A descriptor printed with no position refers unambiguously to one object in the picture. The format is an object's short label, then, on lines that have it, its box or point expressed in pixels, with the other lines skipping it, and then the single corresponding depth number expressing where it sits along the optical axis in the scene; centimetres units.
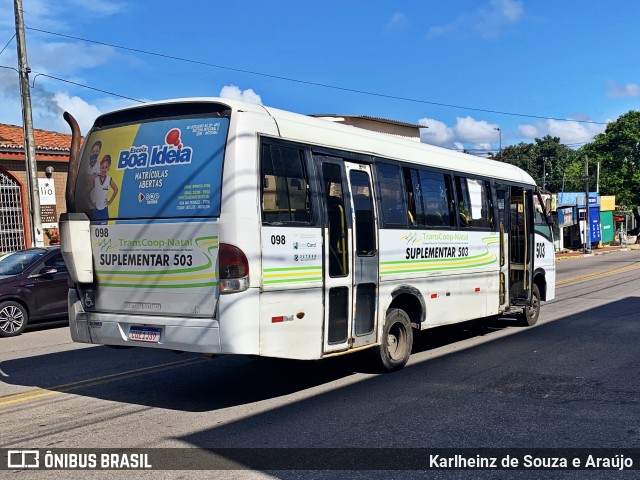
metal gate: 2267
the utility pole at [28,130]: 1806
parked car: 1253
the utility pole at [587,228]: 4310
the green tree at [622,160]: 6975
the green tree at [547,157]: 9375
